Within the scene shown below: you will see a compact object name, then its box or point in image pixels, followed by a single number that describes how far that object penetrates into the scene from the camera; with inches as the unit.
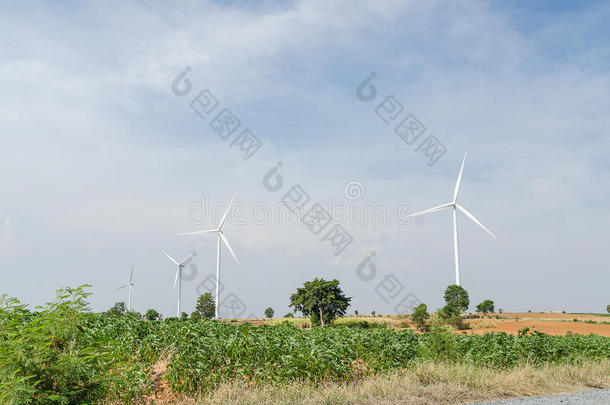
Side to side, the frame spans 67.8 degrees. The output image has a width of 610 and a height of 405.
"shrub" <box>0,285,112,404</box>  263.7
